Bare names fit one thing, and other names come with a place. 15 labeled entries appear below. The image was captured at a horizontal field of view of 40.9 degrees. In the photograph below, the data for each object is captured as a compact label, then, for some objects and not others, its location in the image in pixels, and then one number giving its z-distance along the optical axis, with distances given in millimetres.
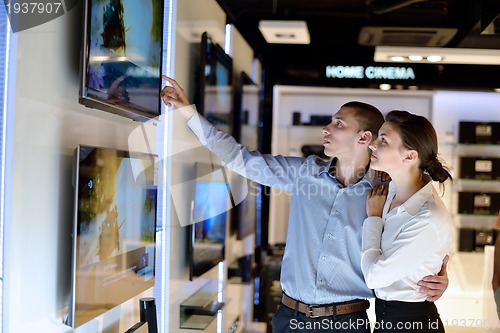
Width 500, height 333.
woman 2371
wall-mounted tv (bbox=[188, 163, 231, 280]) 3691
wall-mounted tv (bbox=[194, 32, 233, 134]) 3693
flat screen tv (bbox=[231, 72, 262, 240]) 5189
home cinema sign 7137
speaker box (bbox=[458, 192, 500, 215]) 6945
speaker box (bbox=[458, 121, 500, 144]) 6973
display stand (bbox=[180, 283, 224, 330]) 3740
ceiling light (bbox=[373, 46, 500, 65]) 5664
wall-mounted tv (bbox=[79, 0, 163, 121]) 2082
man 2785
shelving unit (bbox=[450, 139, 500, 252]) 6961
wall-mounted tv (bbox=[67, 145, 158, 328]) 2043
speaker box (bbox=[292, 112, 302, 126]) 7437
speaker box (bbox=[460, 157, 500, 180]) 6965
